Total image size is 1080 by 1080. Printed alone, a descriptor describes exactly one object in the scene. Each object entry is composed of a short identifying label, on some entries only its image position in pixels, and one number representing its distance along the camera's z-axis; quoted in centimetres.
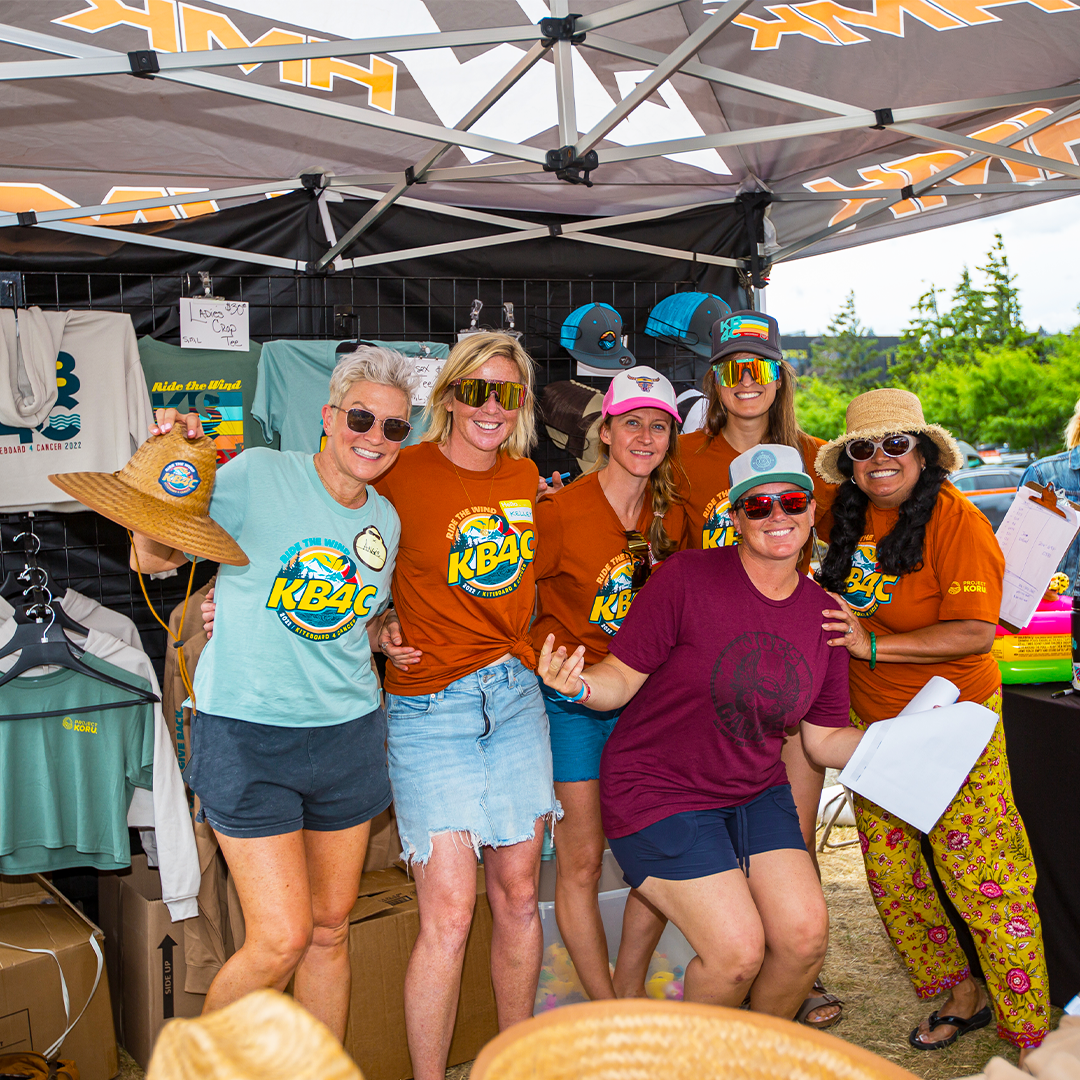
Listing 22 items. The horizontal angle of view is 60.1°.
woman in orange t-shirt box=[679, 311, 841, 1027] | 274
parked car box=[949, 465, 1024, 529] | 1477
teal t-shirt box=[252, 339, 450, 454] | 351
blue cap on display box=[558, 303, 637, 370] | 392
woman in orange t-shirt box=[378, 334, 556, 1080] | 229
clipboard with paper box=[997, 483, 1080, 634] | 284
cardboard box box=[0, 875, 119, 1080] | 264
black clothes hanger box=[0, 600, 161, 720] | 274
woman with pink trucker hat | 256
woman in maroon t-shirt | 219
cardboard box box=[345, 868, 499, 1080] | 272
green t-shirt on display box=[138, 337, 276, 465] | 346
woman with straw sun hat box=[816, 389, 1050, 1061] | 259
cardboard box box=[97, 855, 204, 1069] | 287
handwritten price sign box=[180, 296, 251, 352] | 345
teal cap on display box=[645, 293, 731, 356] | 405
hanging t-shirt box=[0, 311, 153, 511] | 313
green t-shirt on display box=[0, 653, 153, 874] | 279
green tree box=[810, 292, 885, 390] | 4088
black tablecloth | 284
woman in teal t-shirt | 207
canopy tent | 262
